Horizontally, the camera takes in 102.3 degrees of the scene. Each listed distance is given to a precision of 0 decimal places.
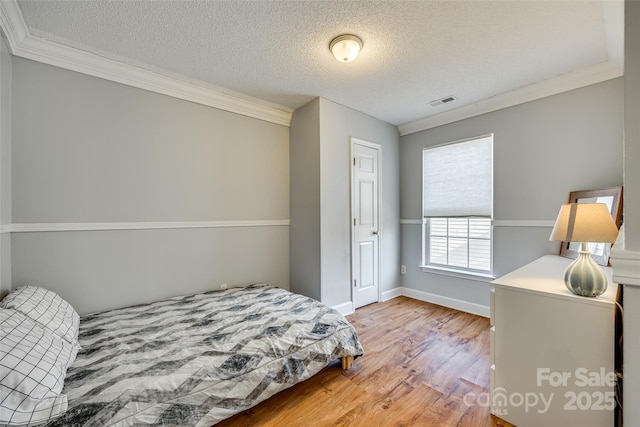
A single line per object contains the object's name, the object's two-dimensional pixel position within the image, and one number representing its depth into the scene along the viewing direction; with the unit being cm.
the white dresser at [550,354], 125
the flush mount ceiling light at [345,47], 195
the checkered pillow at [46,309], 151
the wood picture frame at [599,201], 204
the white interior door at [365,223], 331
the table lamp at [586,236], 127
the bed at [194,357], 124
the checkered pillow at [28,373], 100
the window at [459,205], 309
